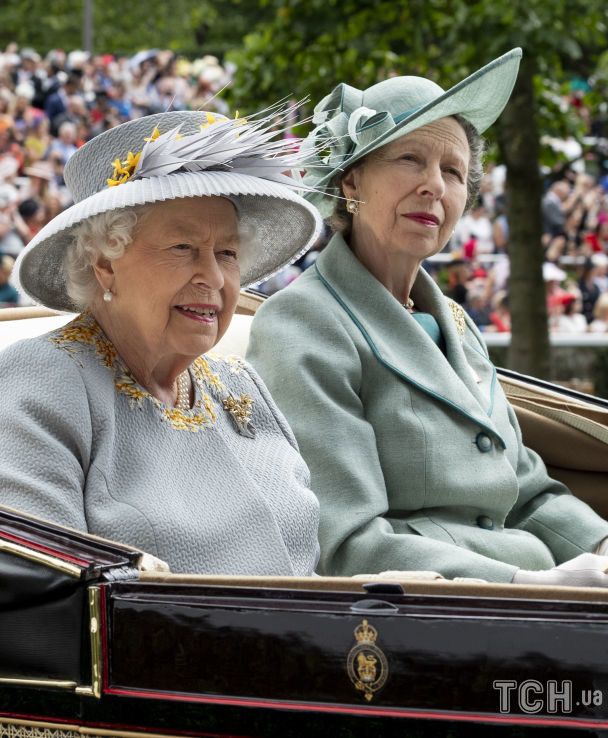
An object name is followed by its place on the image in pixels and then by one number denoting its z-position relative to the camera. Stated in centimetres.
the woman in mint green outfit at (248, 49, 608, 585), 628
